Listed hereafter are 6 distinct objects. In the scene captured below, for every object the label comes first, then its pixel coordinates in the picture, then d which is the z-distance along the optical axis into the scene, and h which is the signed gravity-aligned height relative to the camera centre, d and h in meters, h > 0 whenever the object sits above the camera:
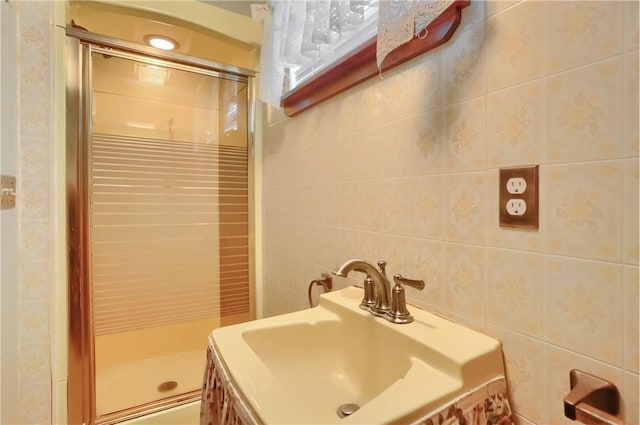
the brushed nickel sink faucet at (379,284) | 0.78 -0.20
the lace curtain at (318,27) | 0.64 +0.57
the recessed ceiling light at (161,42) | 1.55 +0.87
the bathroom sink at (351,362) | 0.49 -0.31
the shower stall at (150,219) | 1.39 -0.05
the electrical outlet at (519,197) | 0.57 +0.02
